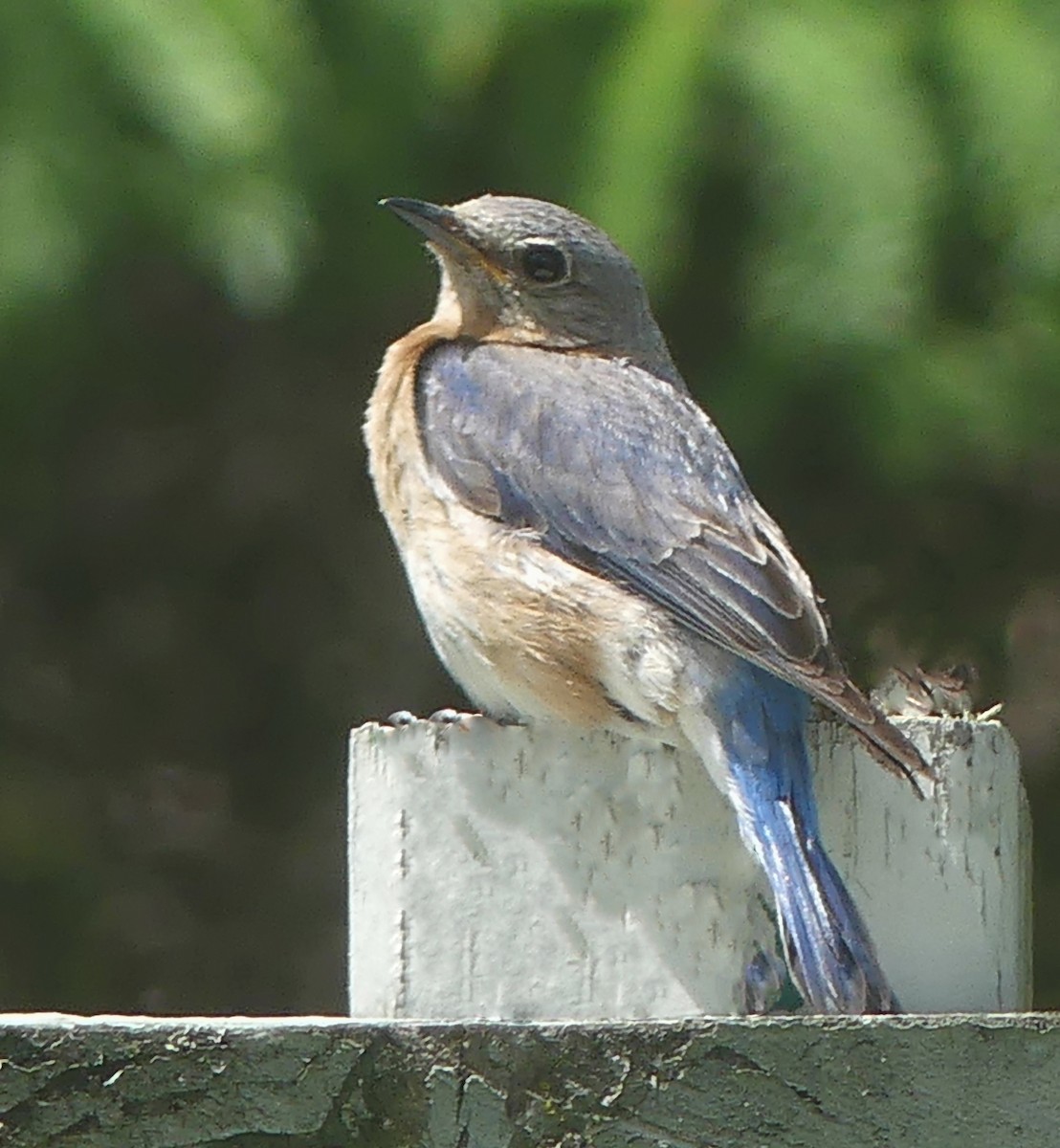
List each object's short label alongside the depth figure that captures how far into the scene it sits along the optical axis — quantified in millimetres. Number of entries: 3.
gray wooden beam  4293
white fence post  5309
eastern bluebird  6082
